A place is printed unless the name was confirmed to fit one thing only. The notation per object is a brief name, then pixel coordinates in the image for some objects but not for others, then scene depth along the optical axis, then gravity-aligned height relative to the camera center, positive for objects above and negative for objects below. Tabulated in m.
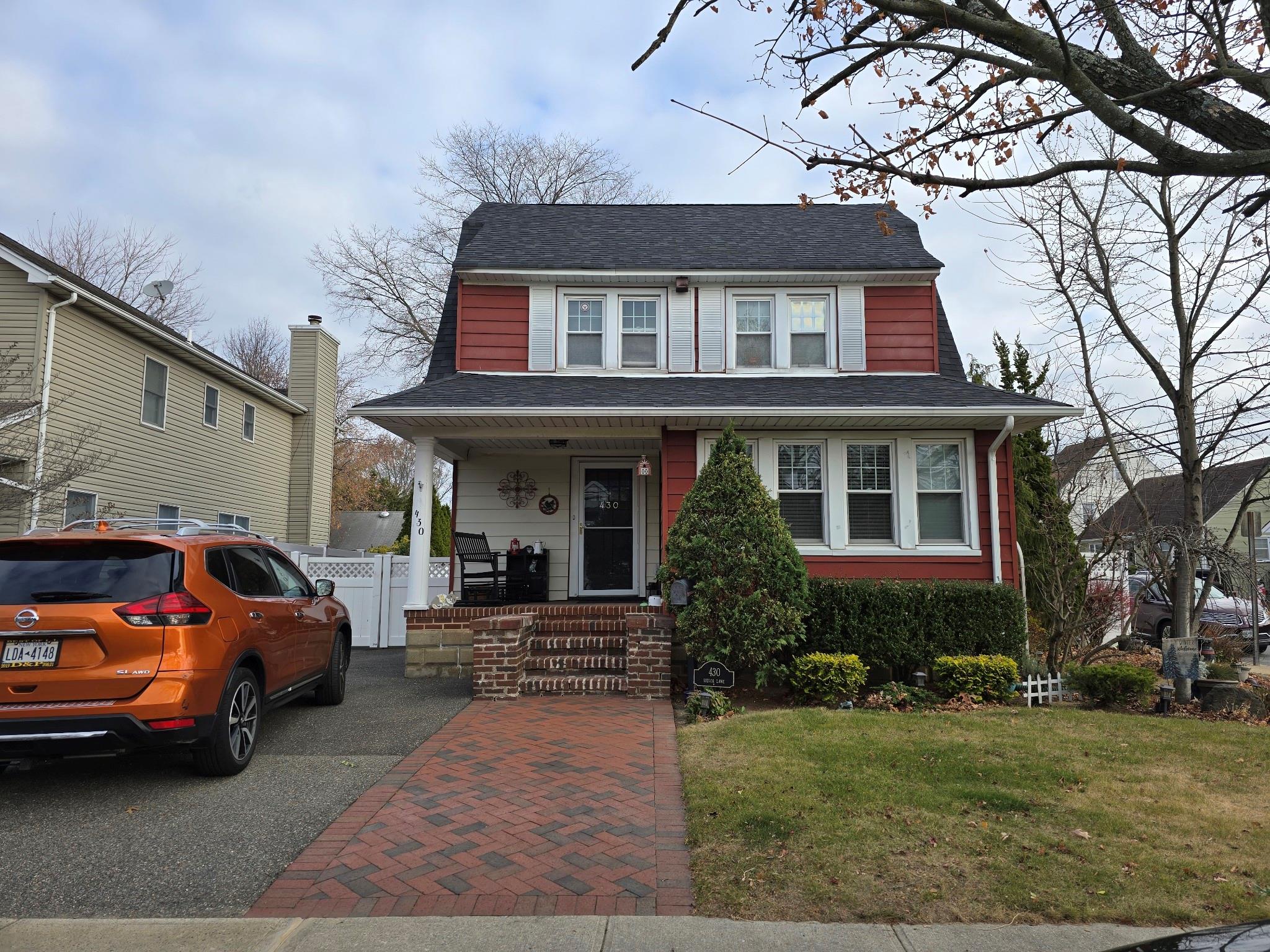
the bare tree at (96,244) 21.44 +8.50
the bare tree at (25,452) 10.27 +1.27
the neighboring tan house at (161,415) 11.24 +2.48
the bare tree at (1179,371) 9.15 +2.50
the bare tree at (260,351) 33.16 +8.37
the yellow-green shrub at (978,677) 7.64 -1.31
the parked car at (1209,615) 14.18 -1.32
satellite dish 16.69 +5.63
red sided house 9.41 +1.69
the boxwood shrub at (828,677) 7.49 -1.29
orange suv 4.25 -0.61
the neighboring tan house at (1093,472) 13.68 +1.51
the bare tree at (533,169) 24.56 +12.12
